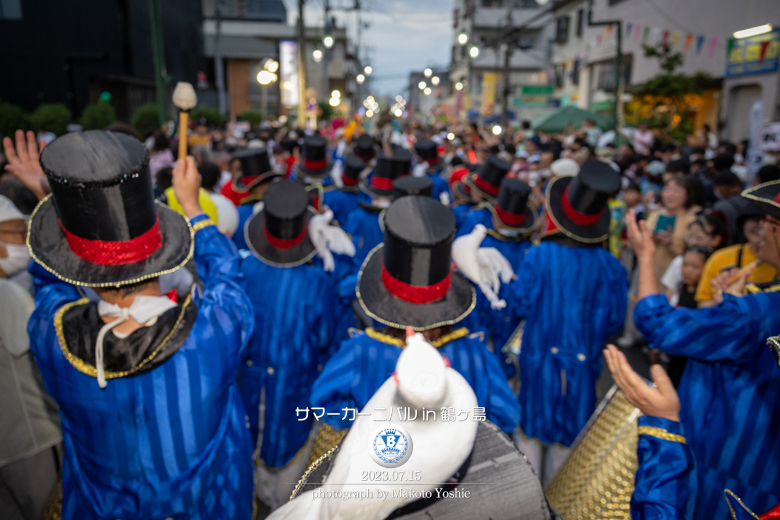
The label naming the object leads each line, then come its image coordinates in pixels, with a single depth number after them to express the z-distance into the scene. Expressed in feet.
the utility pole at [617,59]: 38.99
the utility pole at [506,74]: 62.54
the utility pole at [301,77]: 50.23
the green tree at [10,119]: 41.57
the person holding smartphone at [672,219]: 16.06
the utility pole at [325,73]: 104.17
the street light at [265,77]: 34.47
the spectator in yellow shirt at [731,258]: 10.38
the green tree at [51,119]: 44.16
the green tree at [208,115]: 62.74
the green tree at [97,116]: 44.32
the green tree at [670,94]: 48.16
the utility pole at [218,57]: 63.95
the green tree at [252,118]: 77.82
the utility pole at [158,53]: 27.04
